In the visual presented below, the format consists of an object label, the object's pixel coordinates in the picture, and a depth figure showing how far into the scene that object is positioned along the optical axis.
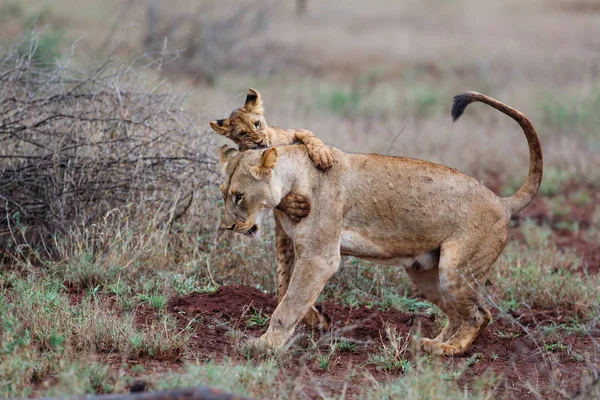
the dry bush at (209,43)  35.99
